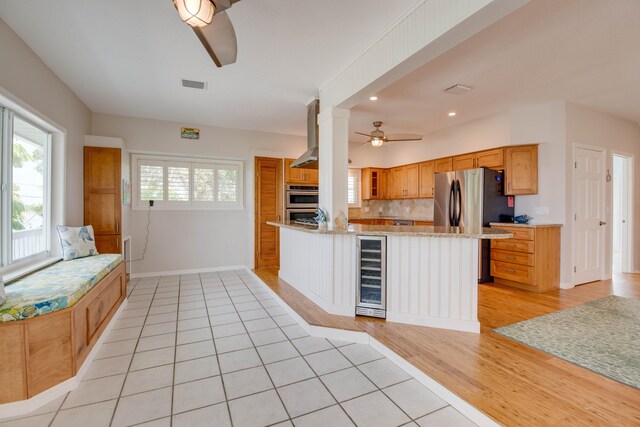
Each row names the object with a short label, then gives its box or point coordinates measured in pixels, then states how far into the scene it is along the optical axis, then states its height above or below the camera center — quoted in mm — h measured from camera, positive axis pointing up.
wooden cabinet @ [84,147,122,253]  4102 +228
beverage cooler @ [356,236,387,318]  2959 -660
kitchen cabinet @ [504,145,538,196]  4406 +669
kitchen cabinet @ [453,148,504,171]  4613 +894
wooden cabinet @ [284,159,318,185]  5628 +727
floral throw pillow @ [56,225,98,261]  3285 -357
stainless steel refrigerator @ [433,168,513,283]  4418 +187
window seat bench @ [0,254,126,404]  1762 -791
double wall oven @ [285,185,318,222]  5594 +218
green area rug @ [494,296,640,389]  2123 -1096
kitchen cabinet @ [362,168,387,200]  6723 +673
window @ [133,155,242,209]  5105 +543
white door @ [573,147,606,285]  4352 -10
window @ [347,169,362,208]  6852 +602
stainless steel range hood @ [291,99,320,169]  3854 +1019
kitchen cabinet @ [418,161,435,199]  5719 +660
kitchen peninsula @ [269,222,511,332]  2656 -590
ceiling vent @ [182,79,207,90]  3533 +1588
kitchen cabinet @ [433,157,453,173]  5359 +912
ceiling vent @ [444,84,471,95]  3579 +1559
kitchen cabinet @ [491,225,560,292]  4008 -643
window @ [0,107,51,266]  2648 +226
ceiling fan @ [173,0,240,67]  1498 +1090
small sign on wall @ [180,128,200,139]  5203 +1420
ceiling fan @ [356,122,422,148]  4332 +1137
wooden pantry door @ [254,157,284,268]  5453 +79
